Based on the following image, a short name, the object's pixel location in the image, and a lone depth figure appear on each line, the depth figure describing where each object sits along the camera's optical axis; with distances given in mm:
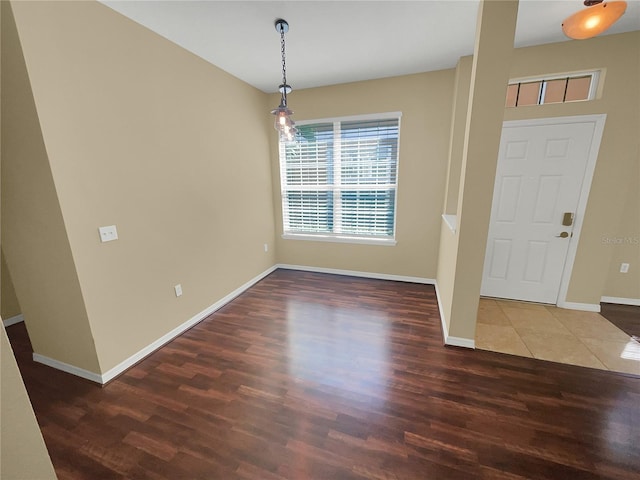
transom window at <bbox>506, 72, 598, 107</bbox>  2543
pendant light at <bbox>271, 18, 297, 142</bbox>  2004
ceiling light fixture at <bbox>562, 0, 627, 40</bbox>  1580
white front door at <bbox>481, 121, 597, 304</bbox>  2635
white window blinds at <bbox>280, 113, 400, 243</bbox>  3541
